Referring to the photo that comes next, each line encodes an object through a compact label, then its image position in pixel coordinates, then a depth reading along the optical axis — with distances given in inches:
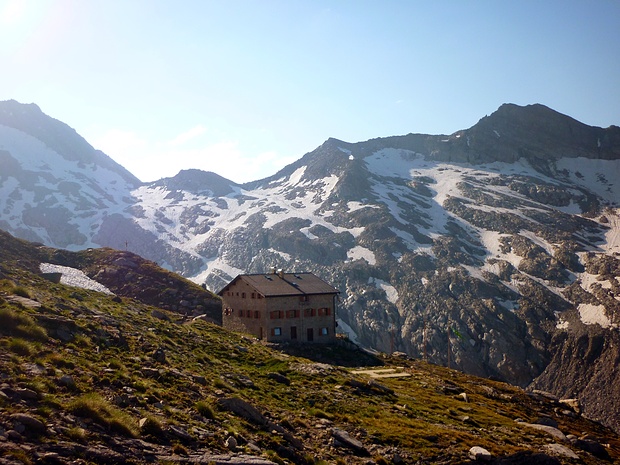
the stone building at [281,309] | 2871.6
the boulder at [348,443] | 983.8
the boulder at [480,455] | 1128.8
